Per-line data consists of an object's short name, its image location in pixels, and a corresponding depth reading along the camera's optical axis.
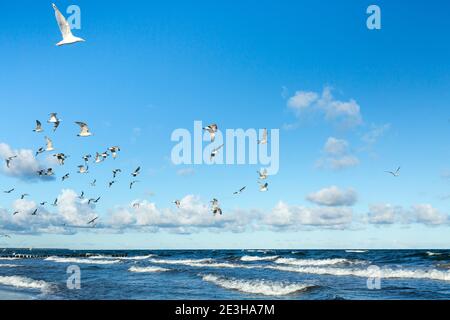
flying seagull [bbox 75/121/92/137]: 22.94
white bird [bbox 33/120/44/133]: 23.03
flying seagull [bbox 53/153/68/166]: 25.86
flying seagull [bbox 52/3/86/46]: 16.05
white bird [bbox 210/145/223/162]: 21.01
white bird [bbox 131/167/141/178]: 26.97
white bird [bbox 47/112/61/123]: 23.17
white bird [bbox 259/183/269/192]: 24.53
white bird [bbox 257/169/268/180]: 24.36
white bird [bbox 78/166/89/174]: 25.87
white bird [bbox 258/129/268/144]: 21.89
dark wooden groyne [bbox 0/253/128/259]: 81.62
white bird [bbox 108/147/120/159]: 26.39
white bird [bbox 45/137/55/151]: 25.09
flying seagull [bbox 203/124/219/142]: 21.50
